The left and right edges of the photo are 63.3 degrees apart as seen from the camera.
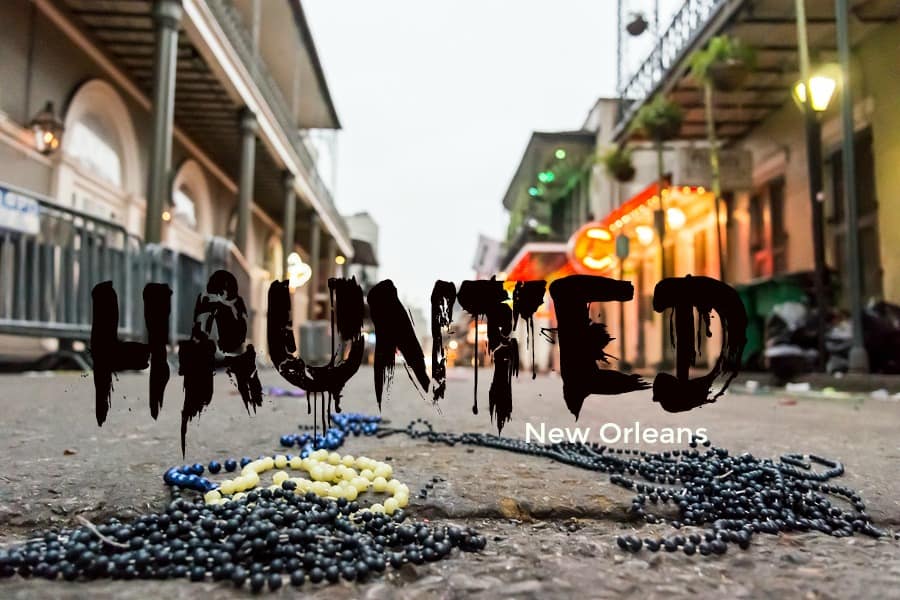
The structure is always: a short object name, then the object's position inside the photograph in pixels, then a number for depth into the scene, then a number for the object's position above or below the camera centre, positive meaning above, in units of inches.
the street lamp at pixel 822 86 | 314.7 +113.6
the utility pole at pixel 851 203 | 288.0 +60.1
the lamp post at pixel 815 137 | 316.2 +99.3
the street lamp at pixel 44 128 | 356.2 +107.5
